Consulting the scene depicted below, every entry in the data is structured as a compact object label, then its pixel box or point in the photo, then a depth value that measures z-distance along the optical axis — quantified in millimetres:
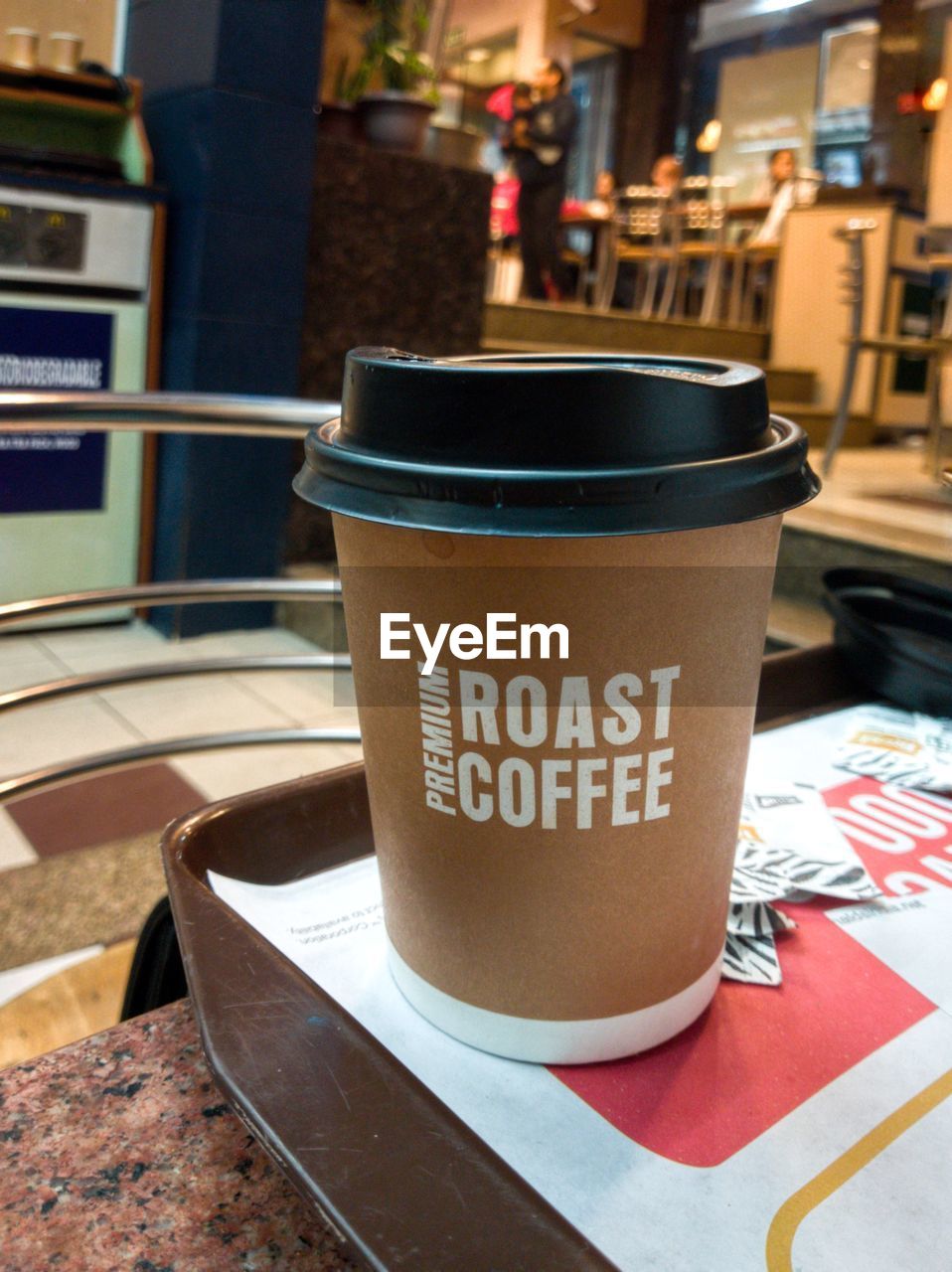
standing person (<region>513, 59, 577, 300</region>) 6258
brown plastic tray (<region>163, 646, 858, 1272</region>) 285
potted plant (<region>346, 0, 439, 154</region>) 2961
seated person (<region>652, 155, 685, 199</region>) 7312
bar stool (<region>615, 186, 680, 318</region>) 7344
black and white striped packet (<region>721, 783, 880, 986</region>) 454
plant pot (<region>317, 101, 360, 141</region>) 3045
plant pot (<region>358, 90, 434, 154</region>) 2943
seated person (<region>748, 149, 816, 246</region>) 6895
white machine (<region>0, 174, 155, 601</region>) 2494
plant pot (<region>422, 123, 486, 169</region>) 3434
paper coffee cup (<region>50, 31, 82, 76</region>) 2631
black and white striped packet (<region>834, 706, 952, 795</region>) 623
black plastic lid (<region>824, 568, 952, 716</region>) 705
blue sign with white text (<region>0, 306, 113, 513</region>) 2521
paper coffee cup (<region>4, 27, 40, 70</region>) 2539
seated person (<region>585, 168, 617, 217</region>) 7758
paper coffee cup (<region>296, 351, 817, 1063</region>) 299
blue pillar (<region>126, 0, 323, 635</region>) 2547
